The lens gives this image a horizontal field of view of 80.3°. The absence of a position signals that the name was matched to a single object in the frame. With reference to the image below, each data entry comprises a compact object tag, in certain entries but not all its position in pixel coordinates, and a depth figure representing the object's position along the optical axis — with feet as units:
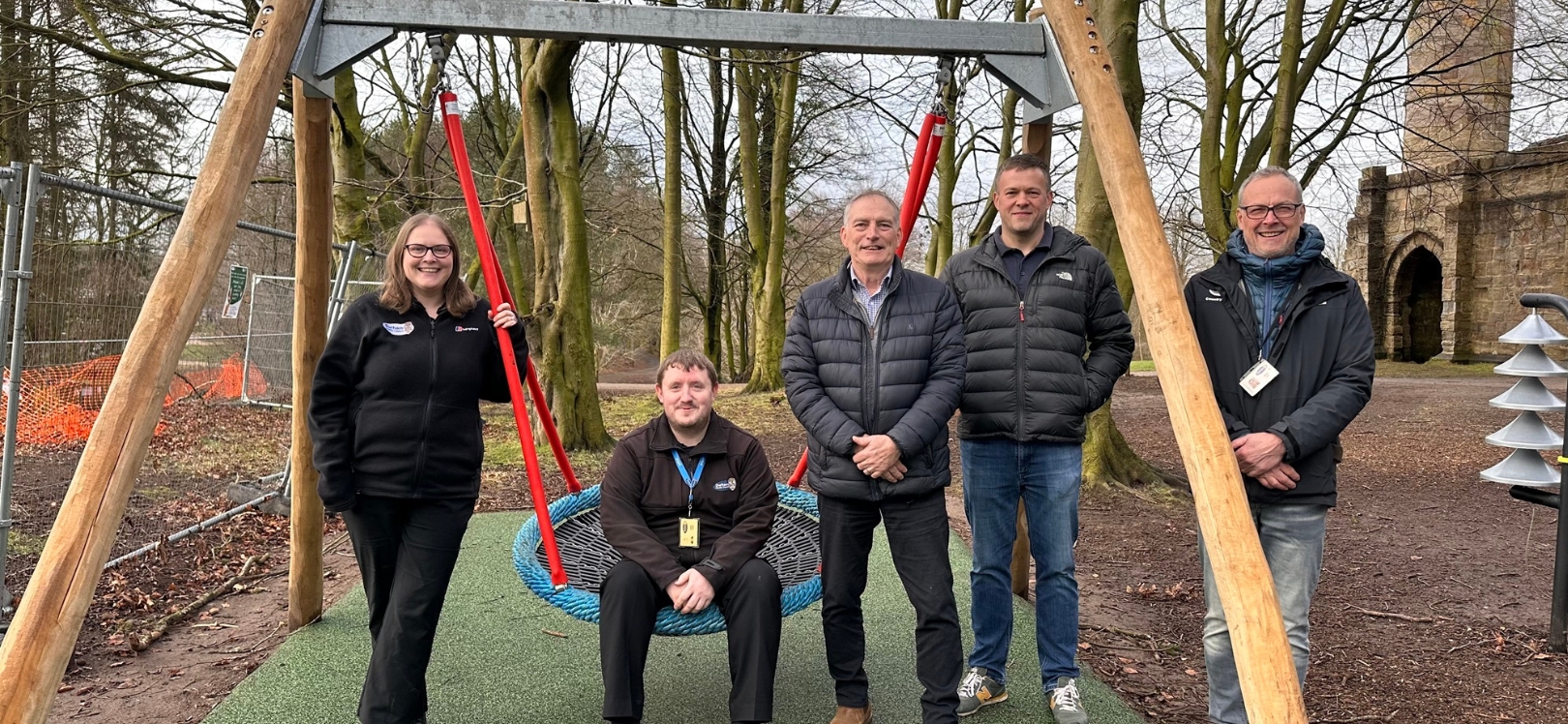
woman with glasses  7.97
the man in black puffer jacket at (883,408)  8.04
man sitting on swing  7.84
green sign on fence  20.24
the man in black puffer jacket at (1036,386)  8.71
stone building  57.82
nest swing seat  8.16
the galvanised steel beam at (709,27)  9.02
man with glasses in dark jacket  7.32
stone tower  30.55
